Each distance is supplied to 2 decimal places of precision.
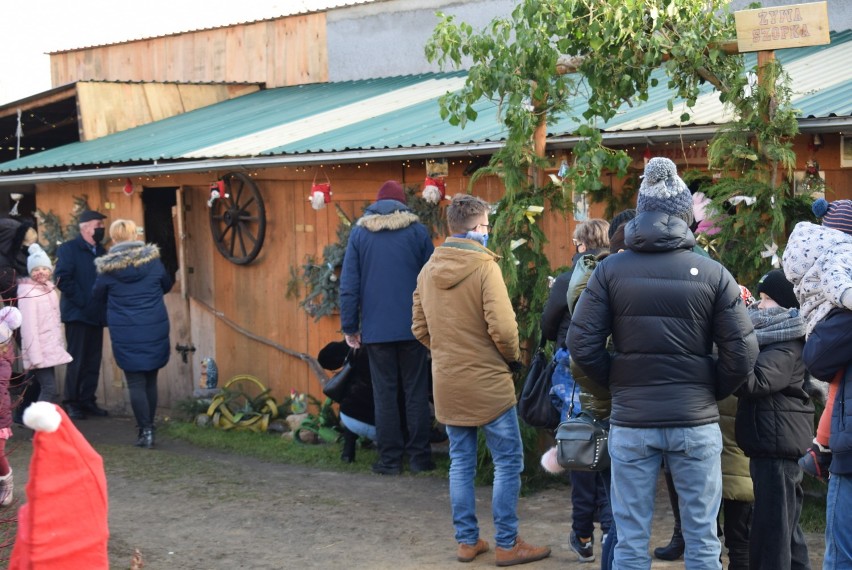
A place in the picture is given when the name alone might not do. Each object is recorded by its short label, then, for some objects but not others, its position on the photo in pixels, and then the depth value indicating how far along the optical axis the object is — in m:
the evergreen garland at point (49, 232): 12.13
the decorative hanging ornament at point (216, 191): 10.34
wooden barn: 8.04
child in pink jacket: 8.93
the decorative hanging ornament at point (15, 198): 12.70
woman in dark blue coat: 9.02
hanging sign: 5.91
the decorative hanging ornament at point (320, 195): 9.09
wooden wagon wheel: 10.25
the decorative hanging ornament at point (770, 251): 6.07
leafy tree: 6.45
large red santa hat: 3.30
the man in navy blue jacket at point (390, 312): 7.88
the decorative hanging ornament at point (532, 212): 7.03
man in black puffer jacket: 4.32
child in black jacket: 4.68
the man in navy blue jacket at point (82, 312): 10.50
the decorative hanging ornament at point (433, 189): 8.46
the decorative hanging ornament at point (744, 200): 6.12
